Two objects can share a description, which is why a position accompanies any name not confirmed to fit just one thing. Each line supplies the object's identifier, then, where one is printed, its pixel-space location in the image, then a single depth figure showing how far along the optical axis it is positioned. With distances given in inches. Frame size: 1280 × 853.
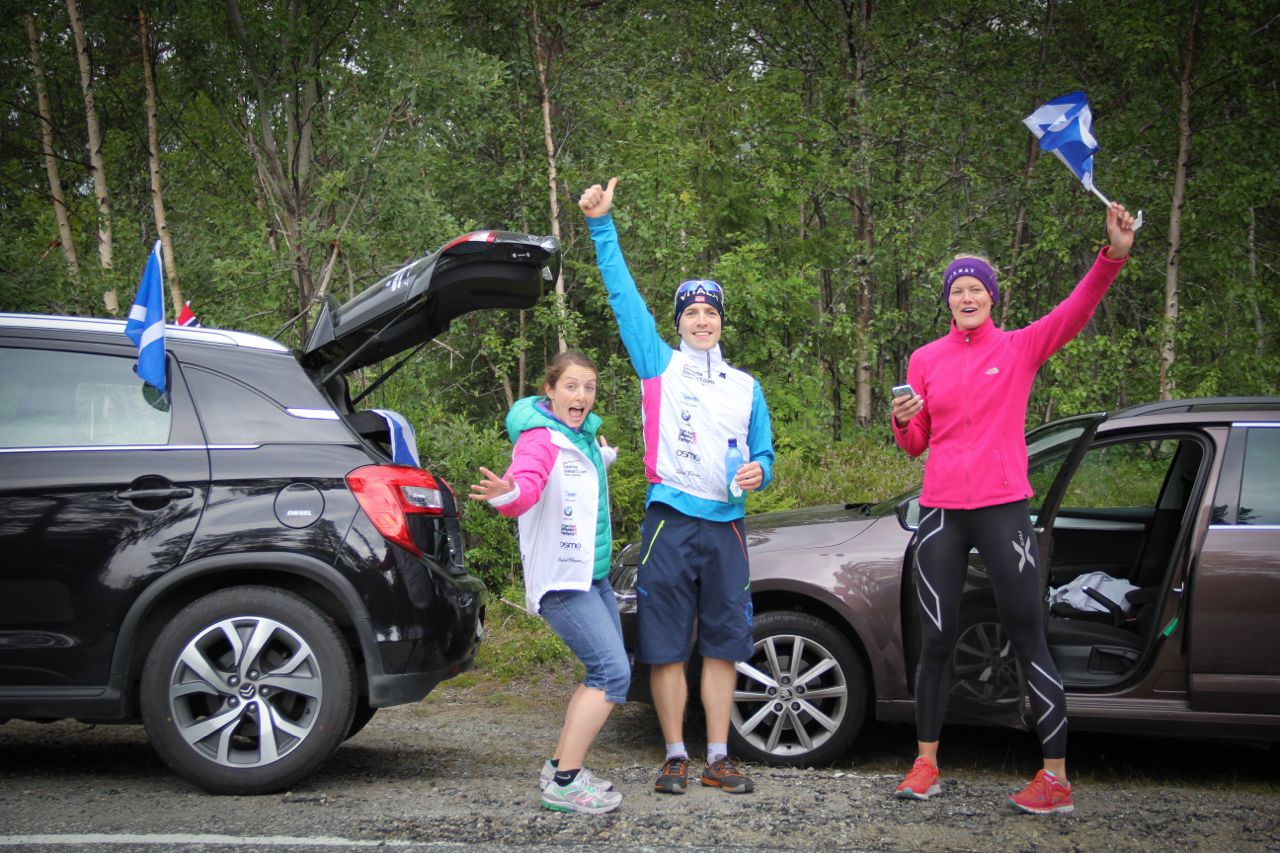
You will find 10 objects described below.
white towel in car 219.3
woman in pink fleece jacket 174.6
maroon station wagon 185.2
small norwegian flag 216.4
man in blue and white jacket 181.6
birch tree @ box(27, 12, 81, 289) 573.6
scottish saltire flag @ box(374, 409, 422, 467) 201.3
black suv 171.9
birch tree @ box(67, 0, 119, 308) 519.5
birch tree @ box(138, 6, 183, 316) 487.5
